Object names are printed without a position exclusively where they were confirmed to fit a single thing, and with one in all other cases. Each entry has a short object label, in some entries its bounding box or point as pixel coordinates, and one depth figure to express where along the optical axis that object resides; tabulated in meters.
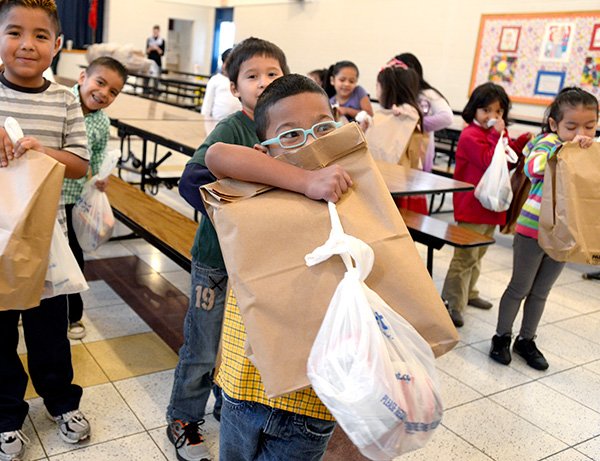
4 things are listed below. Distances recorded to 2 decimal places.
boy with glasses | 0.98
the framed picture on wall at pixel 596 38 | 7.28
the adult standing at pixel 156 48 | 13.84
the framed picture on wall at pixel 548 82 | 7.77
